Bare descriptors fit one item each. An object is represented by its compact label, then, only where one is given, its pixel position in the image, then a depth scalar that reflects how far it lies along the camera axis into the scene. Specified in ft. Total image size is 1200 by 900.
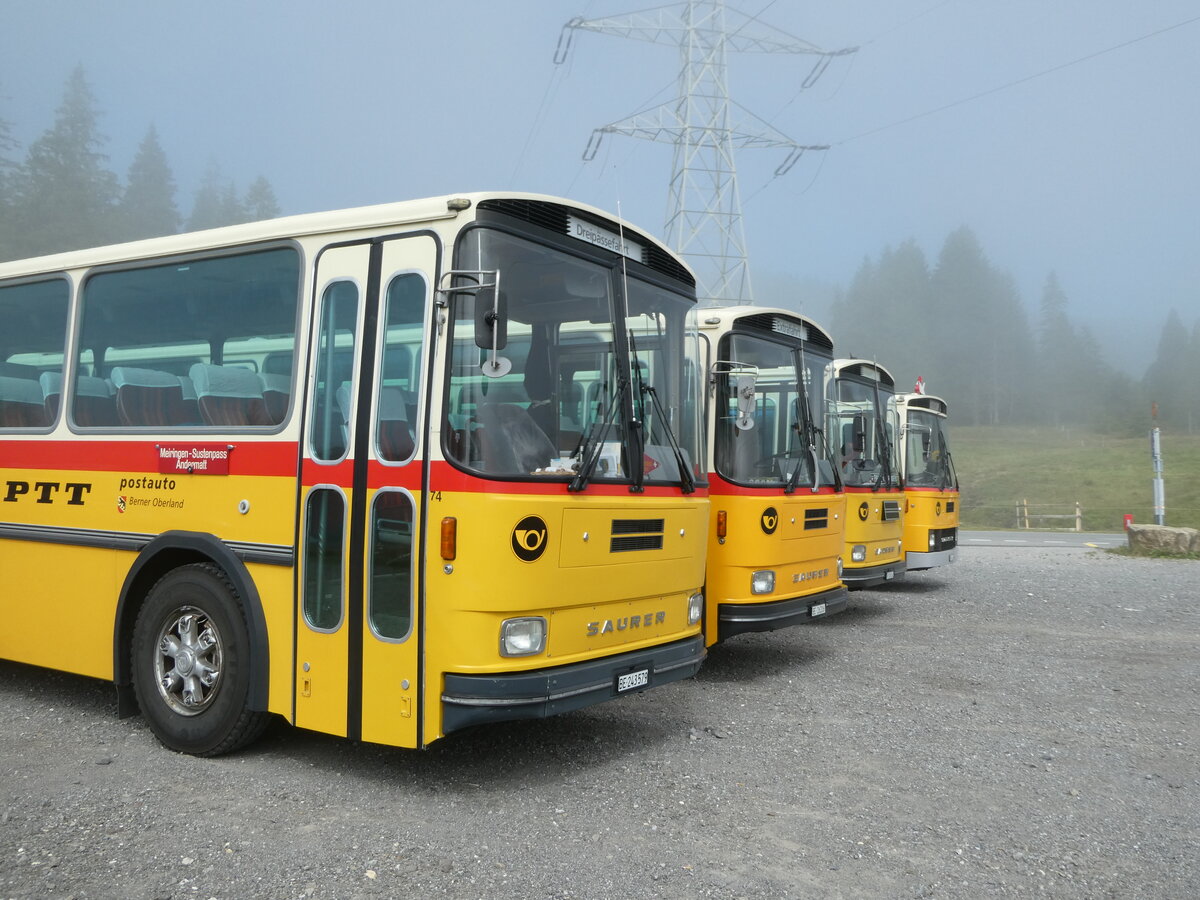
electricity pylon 88.17
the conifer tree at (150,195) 240.73
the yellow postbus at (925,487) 48.78
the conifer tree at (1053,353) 359.46
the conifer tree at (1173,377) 335.47
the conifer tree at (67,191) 194.80
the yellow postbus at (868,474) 38.17
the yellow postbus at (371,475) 16.75
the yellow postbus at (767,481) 26.84
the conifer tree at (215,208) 271.08
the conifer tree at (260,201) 274.57
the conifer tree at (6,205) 182.70
